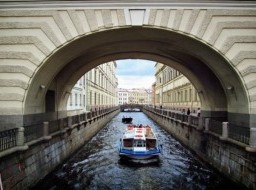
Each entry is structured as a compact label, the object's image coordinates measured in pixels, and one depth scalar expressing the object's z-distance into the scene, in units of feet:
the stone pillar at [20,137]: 22.46
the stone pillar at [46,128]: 28.43
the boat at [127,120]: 94.89
